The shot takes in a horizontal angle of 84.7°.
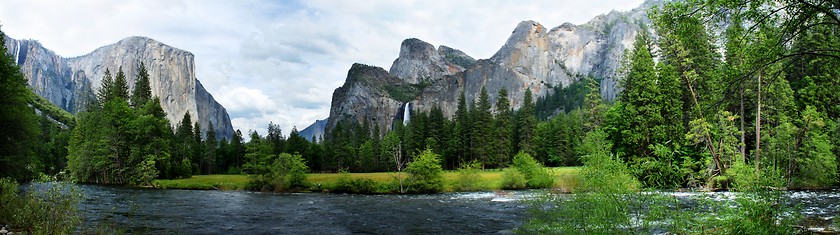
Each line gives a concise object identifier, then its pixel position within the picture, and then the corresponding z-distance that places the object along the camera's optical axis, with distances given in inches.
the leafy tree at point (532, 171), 1680.6
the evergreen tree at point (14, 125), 966.4
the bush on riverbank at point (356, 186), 1702.8
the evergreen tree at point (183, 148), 2439.7
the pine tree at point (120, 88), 2721.0
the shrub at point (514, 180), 1759.4
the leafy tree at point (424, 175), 1679.4
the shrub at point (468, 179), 1768.0
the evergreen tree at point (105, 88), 2819.9
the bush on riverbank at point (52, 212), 427.2
